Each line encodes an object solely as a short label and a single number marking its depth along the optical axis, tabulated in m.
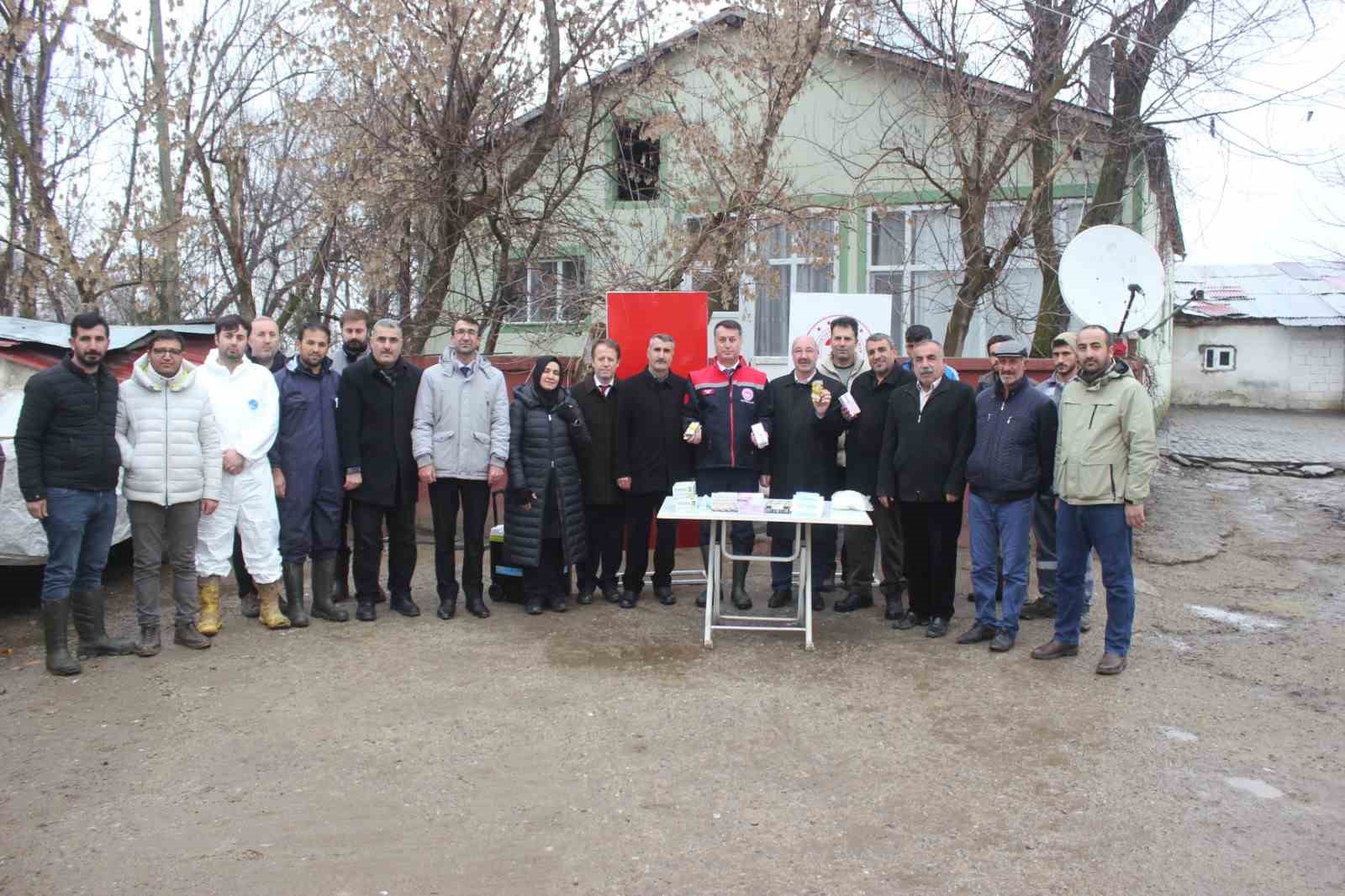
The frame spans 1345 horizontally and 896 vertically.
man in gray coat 6.55
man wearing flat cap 5.88
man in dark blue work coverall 6.35
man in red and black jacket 6.91
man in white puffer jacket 5.70
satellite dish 7.68
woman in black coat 6.66
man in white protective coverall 6.09
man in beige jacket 5.39
